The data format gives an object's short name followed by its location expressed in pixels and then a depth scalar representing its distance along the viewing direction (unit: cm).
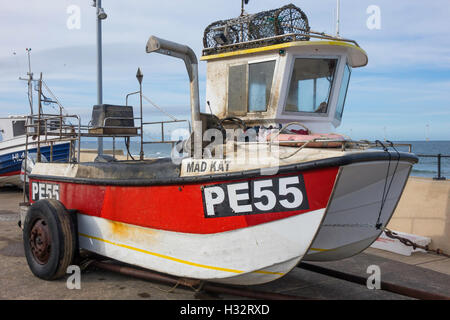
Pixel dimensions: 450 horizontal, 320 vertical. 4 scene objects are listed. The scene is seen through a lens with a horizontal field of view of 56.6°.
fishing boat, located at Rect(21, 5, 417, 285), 356
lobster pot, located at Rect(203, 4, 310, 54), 518
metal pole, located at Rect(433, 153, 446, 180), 697
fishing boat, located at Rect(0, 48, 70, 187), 1462
